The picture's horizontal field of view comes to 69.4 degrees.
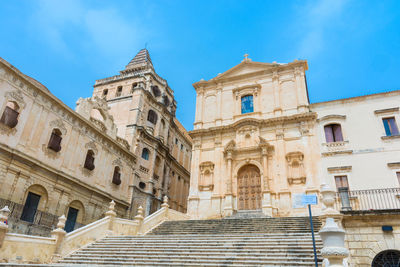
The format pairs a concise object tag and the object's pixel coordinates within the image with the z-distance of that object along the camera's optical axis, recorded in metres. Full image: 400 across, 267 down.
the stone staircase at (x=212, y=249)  9.52
